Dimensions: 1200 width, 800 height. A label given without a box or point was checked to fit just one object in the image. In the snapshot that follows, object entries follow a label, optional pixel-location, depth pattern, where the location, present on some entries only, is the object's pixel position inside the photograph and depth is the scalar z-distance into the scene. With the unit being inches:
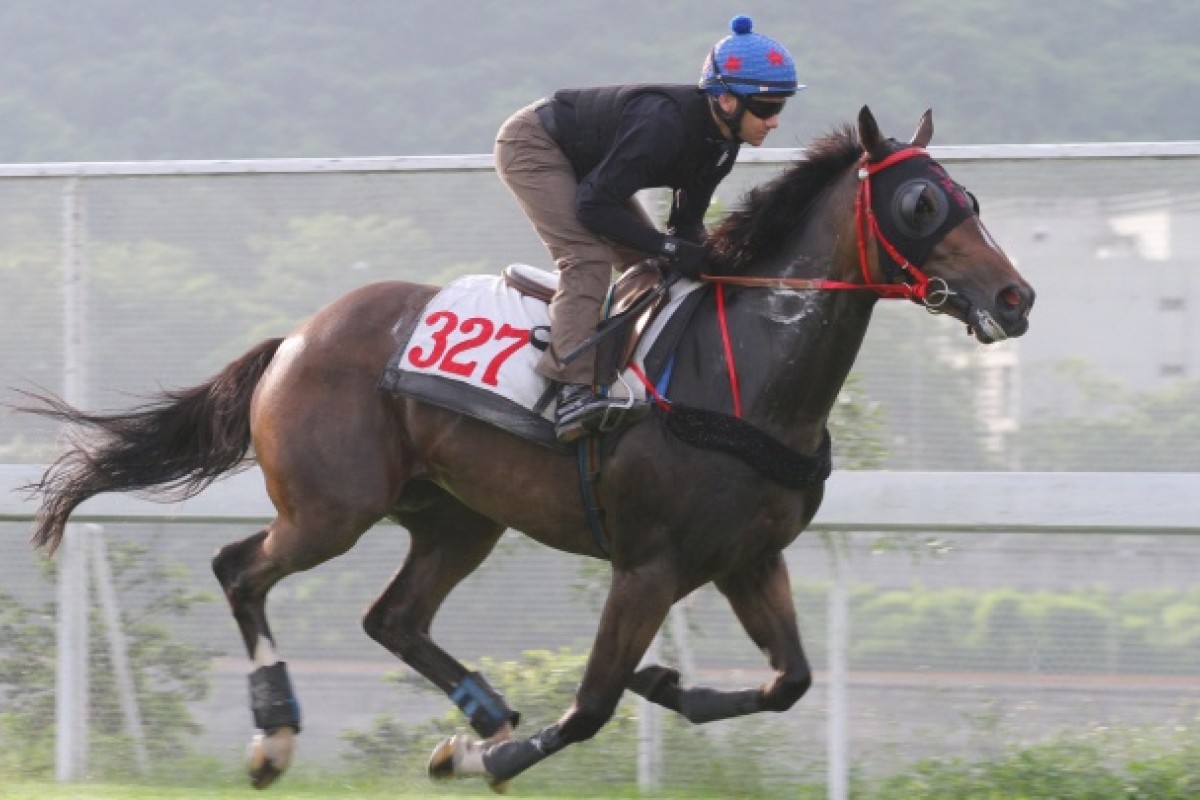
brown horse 369.4
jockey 373.7
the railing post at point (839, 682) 473.1
